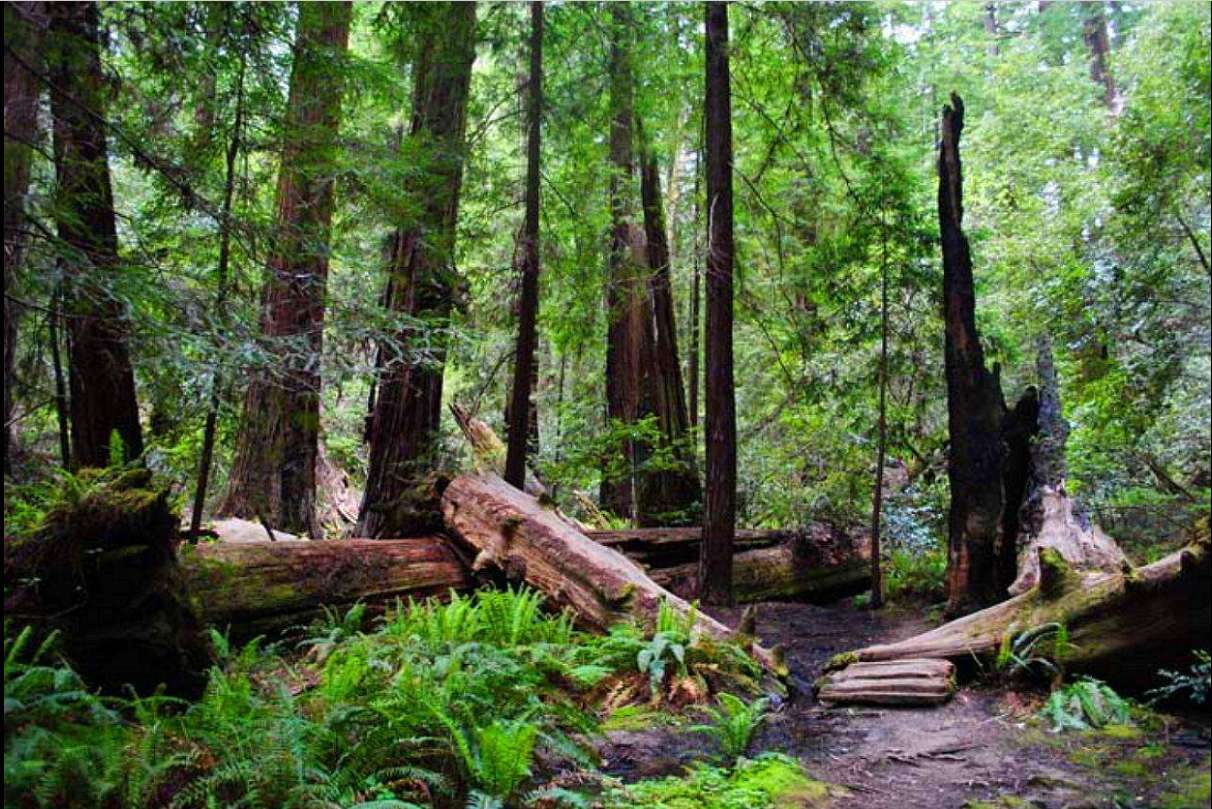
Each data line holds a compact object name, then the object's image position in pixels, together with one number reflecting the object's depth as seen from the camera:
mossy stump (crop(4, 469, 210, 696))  4.04
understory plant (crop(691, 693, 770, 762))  4.43
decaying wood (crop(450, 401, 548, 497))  13.02
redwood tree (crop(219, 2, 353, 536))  5.18
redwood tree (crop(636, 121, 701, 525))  12.48
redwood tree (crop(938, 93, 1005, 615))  7.50
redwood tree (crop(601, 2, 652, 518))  12.55
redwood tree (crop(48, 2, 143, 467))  3.55
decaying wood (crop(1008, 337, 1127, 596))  6.64
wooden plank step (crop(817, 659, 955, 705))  5.27
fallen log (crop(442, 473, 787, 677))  6.77
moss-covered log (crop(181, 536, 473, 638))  6.39
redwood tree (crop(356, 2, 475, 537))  9.27
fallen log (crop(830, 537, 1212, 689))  3.56
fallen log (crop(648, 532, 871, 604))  9.97
